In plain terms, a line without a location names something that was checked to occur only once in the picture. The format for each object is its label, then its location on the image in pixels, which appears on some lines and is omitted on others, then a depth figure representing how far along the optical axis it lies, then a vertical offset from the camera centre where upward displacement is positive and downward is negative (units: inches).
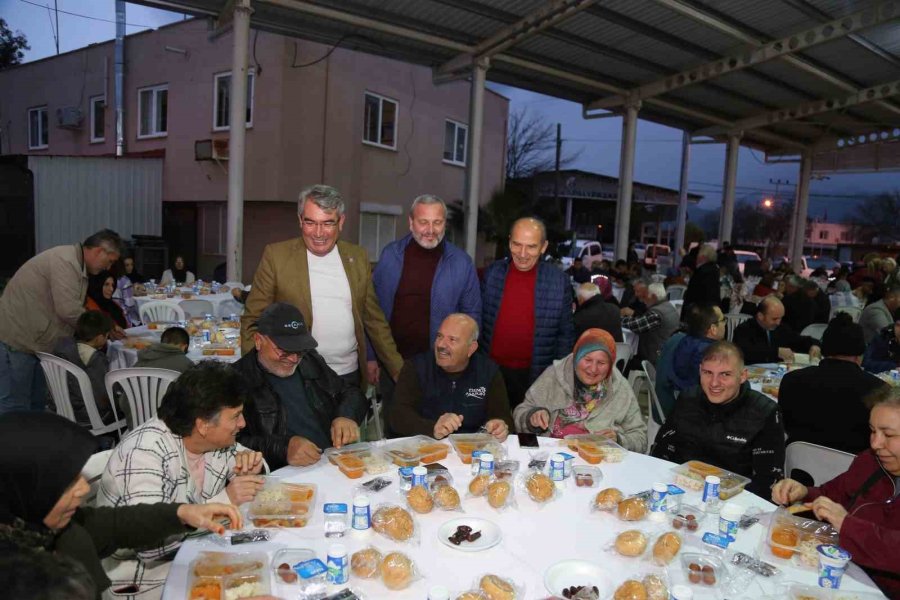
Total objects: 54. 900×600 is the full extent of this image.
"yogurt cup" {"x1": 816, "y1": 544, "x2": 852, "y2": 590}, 66.2 -34.7
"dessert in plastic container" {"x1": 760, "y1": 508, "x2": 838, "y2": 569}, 72.3 -35.4
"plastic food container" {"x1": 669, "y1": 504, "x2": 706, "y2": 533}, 78.5 -35.8
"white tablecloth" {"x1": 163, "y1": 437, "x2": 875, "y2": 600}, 64.1 -36.9
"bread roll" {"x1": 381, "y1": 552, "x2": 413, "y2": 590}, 62.1 -35.7
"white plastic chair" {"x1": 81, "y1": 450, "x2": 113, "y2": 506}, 81.0 -35.5
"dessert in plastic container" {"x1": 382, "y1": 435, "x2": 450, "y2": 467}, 96.4 -35.9
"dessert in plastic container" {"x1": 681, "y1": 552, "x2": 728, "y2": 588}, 65.7 -35.8
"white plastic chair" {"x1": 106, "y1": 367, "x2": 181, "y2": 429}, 151.5 -42.4
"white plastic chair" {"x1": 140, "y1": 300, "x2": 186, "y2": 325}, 291.4 -40.5
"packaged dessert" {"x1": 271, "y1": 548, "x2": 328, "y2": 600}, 61.0 -37.0
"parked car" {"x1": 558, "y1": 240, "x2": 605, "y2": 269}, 783.7 +10.1
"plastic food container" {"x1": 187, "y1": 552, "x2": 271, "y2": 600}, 60.1 -37.1
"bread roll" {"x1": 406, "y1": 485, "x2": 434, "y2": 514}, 79.0 -35.2
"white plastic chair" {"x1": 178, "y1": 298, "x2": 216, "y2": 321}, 301.5 -38.0
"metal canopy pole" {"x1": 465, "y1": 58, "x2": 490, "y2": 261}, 430.9 +71.8
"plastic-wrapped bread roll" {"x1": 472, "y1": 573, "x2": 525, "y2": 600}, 59.7 -35.7
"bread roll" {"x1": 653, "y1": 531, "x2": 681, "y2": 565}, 69.4 -35.2
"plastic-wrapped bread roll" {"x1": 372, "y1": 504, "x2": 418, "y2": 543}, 71.7 -35.4
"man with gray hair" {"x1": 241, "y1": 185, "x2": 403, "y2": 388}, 119.3 -9.9
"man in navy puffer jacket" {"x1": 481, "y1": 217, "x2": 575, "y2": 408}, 143.6 -16.4
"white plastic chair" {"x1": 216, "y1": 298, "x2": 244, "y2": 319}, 310.7 -38.8
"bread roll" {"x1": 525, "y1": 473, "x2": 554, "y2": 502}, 84.1 -34.7
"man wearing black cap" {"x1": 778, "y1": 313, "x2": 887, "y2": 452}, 126.6 -28.5
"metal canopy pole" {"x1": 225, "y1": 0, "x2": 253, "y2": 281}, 327.0 +60.4
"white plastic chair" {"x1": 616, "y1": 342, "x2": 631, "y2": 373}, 226.7 -38.3
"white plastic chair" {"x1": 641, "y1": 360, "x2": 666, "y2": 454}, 188.1 -48.5
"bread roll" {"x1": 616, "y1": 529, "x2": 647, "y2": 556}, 70.4 -35.3
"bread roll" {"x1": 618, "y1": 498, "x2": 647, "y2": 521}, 79.7 -35.1
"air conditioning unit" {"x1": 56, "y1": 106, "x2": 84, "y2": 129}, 644.1 +127.3
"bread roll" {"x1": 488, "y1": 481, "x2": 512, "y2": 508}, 81.6 -34.8
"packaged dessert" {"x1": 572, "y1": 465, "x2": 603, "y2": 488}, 91.1 -35.4
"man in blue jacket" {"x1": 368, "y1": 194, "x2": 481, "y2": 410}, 139.3 -9.7
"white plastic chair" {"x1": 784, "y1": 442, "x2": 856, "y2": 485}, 107.2 -37.0
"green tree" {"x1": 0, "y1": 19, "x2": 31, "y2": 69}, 740.6 +234.4
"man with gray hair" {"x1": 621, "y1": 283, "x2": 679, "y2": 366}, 239.6 -27.4
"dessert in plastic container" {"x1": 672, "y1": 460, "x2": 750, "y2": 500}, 89.6 -34.9
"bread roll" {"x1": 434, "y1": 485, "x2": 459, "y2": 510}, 80.1 -35.2
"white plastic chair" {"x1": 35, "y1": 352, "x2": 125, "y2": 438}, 155.2 -43.3
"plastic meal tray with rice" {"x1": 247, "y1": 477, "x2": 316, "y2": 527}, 75.2 -36.4
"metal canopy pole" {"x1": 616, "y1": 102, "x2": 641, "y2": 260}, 519.5 +81.0
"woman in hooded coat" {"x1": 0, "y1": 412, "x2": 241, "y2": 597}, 53.5 -25.2
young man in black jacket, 106.7 -31.1
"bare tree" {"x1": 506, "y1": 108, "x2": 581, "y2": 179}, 1250.6 +238.6
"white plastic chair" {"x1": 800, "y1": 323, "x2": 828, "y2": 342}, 272.0 -28.7
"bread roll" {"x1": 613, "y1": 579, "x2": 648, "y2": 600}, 61.0 -35.8
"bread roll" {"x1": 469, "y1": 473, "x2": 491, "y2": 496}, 85.1 -35.1
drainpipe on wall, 583.8 +157.7
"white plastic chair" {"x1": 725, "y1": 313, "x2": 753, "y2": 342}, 327.3 -32.2
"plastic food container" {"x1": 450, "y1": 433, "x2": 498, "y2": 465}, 99.6 -35.0
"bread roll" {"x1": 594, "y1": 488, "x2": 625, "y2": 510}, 82.2 -34.9
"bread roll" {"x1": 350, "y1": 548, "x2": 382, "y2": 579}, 64.0 -36.2
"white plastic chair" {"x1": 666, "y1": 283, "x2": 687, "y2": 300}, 439.8 -22.2
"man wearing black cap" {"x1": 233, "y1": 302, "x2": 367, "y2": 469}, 101.3 -30.2
